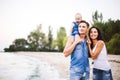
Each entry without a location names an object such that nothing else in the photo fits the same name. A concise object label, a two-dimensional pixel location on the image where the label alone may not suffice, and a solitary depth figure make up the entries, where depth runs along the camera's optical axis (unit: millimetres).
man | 3582
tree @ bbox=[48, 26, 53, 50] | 82312
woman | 3871
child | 3744
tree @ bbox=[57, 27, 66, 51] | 66200
